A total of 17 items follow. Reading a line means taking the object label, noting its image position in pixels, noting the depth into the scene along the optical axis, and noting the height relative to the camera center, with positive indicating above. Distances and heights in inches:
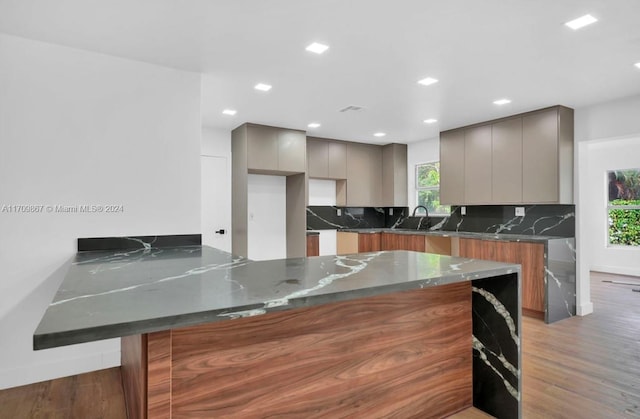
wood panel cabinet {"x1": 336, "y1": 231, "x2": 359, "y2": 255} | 236.8 -22.0
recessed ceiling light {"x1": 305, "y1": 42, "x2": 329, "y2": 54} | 105.8 +48.1
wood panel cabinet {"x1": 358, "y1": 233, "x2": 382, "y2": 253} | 235.6 -21.6
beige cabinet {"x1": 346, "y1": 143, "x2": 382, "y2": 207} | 246.5 +24.3
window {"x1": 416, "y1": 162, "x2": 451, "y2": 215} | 241.4 +14.4
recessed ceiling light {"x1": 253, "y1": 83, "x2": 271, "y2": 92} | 138.8 +48.0
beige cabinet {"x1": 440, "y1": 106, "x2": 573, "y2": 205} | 163.2 +24.1
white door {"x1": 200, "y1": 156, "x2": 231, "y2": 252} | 199.9 +4.8
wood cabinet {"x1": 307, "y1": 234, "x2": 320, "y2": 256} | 227.3 -22.2
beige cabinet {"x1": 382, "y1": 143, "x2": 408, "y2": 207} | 251.4 +23.4
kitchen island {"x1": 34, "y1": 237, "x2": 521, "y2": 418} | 40.2 -18.2
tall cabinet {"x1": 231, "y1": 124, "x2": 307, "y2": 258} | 193.8 +24.9
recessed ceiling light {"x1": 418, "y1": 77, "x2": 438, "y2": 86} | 132.6 +47.7
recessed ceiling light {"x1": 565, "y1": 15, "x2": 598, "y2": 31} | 90.7 +47.4
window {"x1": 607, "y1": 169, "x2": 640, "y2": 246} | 266.5 +0.1
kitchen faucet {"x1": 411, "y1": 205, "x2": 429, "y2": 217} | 241.5 -0.8
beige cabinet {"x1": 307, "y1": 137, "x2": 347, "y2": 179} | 231.9 +33.5
